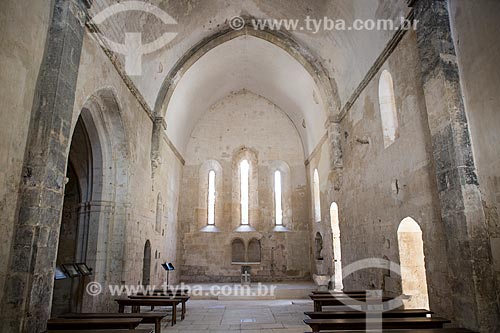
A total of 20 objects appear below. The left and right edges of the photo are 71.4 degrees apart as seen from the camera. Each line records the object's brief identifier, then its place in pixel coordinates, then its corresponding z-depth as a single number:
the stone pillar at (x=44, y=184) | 4.32
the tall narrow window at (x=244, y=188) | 16.46
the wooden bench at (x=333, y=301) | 6.87
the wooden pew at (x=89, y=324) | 4.58
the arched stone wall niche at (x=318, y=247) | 13.92
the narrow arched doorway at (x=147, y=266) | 10.59
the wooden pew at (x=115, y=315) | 5.15
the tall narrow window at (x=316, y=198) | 14.55
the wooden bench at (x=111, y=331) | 4.16
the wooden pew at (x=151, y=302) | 6.92
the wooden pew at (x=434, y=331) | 4.16
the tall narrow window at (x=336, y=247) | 11.82
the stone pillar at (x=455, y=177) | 4.63
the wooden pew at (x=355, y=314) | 5.20
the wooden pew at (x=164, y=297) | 7.32
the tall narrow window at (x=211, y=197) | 16.33
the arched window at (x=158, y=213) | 11.79
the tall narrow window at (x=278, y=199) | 16.45
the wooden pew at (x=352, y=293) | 7.48
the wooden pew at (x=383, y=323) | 4.55
